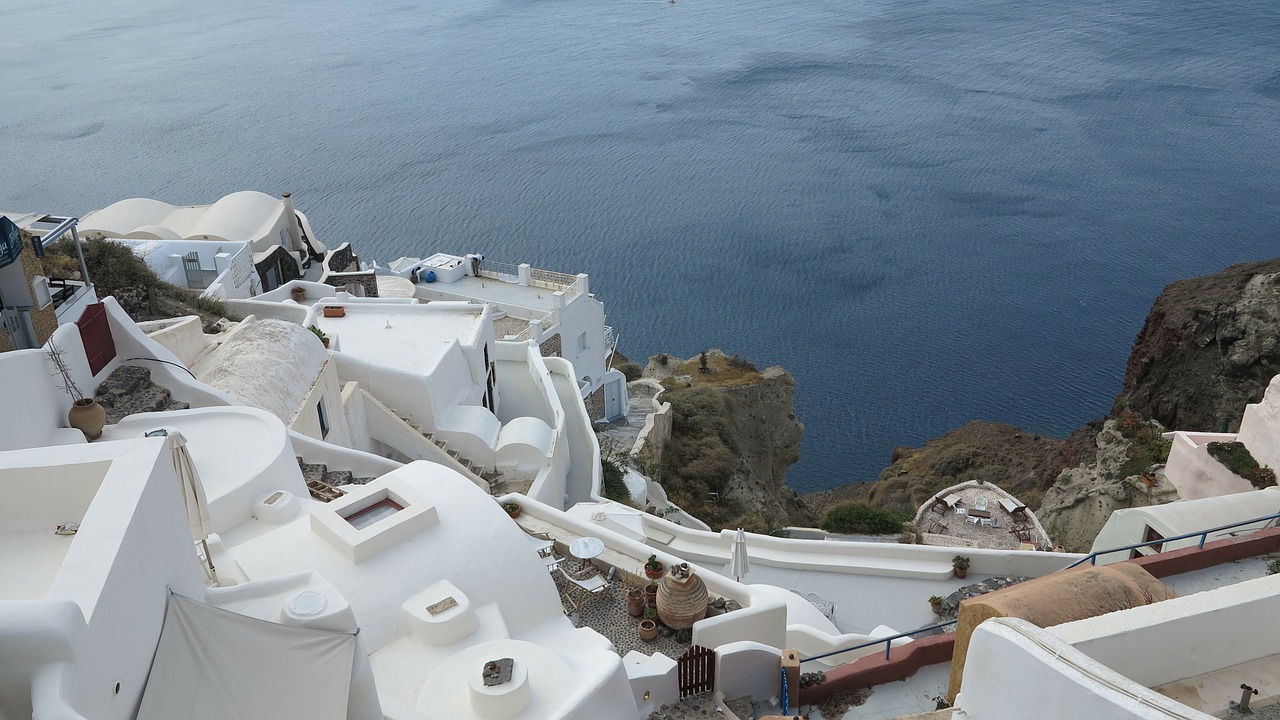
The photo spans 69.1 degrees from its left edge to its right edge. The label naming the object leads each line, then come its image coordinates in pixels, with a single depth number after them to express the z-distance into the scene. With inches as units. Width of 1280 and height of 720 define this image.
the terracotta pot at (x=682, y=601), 561.0
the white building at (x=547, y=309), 1369.3
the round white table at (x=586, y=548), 601.3
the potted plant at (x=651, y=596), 576.7
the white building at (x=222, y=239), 1371.8
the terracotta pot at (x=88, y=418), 589.9
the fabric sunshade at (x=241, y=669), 328.2
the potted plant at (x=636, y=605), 578.9
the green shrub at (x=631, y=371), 1995.6
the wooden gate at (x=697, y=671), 508.7
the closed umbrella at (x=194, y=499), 484.1
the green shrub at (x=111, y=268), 1071.0
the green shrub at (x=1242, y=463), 708.7
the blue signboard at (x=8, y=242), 561.9
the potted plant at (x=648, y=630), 559.2
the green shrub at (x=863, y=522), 1019.3
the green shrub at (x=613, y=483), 1107.9
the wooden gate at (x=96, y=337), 636.7
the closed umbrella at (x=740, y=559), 706.8
